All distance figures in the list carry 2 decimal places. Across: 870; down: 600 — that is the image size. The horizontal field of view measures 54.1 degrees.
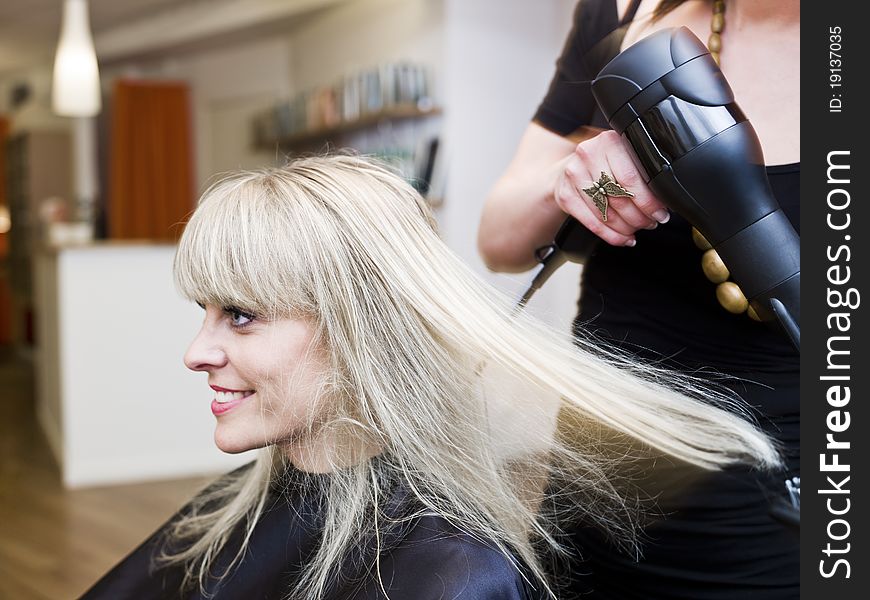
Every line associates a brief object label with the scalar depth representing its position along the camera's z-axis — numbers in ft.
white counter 11.18
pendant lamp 12.51
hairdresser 2.04
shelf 12.65
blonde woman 2.36
